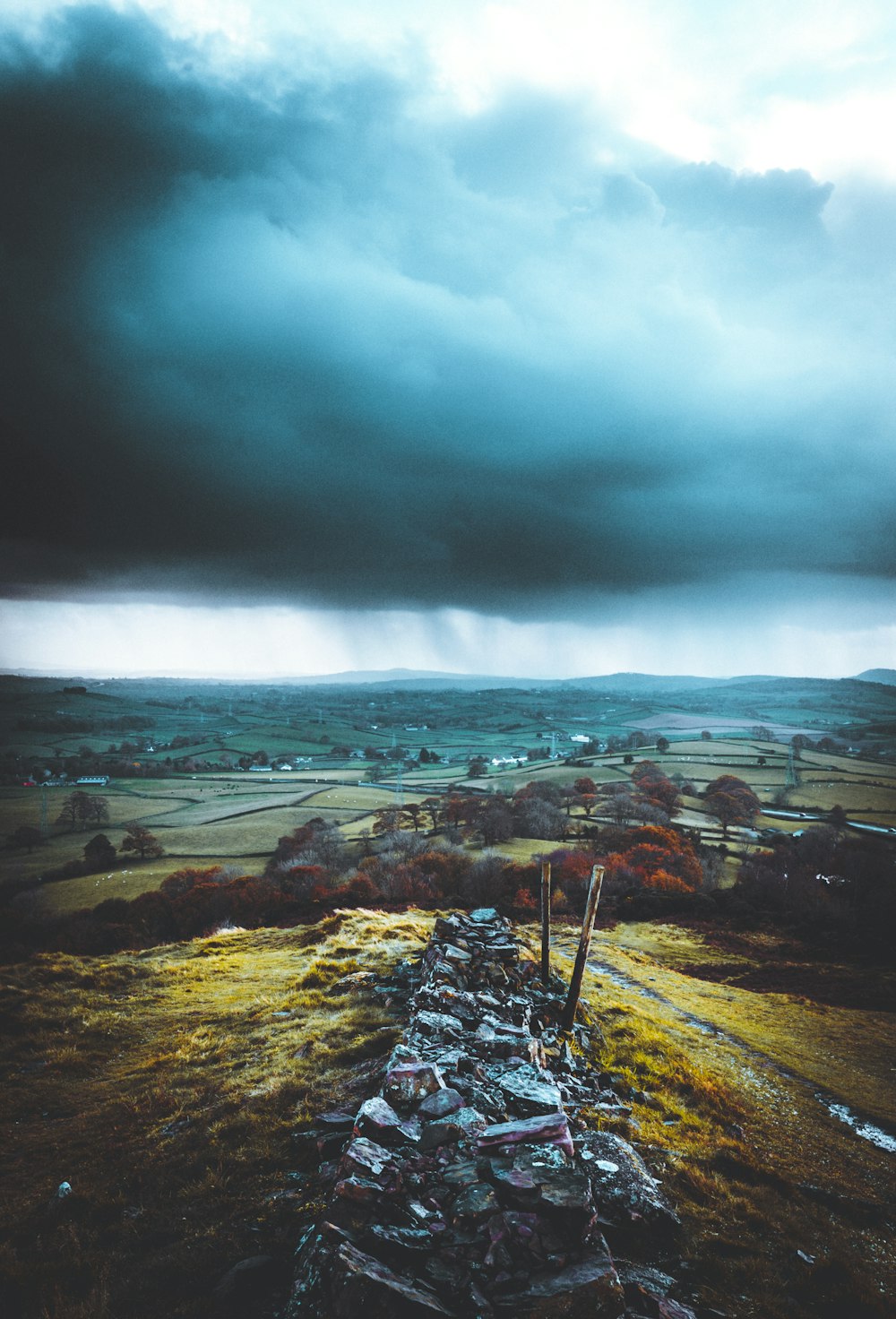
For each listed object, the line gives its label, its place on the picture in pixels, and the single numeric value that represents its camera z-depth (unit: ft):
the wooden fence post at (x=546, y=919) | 60.80
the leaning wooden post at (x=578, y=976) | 52.13
